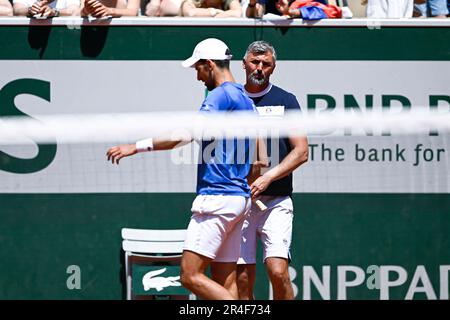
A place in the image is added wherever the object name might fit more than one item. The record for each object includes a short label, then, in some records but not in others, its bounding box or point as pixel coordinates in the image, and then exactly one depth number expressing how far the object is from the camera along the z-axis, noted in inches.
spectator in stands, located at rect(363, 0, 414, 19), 622.8
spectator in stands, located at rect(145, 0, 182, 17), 601.9
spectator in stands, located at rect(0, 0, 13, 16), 591.8
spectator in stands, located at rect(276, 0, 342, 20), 589.0
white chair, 576.1
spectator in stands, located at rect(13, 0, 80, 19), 579.2
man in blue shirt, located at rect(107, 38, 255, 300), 463.8
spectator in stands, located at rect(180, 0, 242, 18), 601.3
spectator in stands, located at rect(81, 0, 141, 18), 579.5
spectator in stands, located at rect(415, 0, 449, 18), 625.6
